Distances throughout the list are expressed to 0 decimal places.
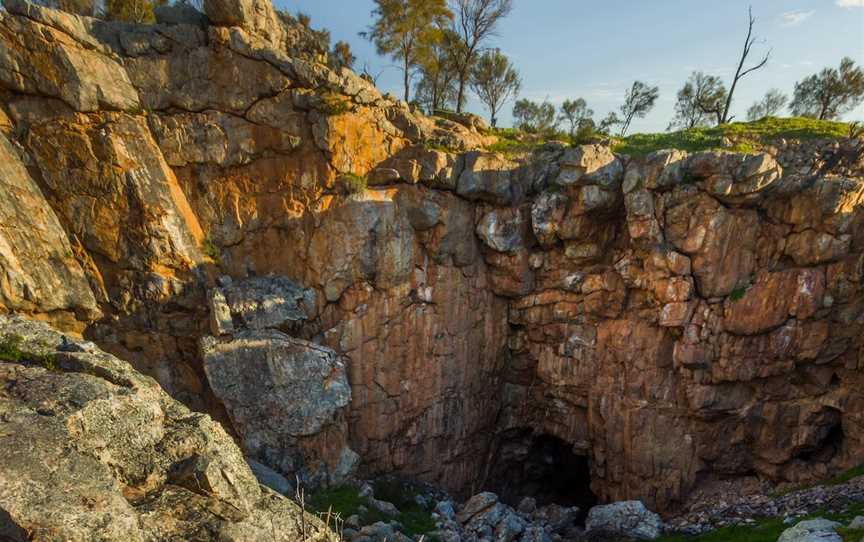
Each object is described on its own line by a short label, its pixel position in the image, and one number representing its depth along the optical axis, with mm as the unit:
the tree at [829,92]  30609
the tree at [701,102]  34594
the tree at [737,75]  29467
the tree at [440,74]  28672
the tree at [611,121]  33375
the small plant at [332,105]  17297
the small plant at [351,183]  17891
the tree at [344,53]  25625
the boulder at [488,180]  19531
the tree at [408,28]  26250
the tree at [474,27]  26844
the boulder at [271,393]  15820
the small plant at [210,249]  17172
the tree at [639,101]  35862
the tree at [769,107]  39781
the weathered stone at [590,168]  19016
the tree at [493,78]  33938
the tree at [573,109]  36906
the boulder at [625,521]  15539
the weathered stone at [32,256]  13564
